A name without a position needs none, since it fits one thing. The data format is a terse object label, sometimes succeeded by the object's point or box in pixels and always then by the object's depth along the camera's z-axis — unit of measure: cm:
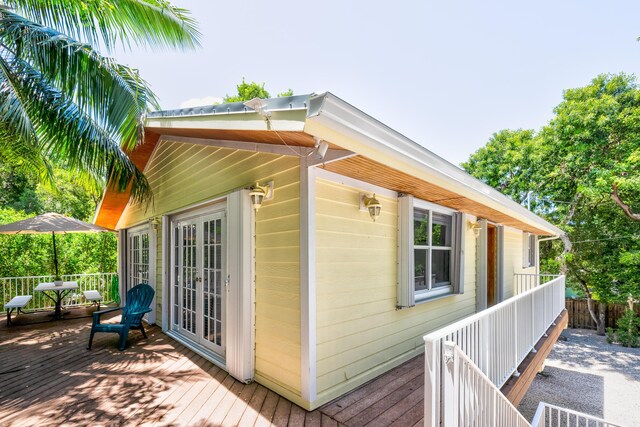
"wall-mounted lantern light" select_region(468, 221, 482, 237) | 607
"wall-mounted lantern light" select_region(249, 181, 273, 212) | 340
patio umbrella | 670
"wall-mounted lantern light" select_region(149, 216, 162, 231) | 602
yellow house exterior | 262
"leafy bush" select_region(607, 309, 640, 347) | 1180
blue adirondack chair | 481
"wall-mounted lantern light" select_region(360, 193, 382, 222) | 361
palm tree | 427
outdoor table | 680
